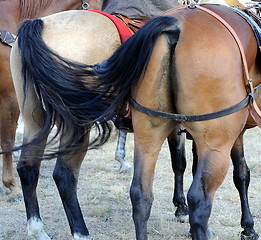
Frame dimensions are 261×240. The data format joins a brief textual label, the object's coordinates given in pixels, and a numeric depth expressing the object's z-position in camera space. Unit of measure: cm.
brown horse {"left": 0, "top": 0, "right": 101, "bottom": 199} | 466
